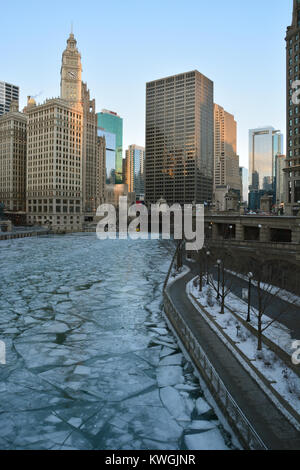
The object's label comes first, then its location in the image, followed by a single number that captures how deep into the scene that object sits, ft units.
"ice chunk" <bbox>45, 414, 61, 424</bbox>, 43.49
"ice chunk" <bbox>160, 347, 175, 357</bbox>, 63.05
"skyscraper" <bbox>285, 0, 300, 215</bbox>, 261.85
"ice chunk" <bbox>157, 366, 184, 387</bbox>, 53.31
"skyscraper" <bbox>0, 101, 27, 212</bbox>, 566.35
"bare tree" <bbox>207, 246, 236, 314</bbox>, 134.41
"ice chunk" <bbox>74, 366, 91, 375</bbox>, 55.72
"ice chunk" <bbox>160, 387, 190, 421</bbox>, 45.01
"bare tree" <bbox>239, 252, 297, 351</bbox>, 78.16
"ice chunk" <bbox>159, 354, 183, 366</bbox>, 59.19
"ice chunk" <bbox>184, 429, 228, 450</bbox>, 38.52
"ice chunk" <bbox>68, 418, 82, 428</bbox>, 42.65
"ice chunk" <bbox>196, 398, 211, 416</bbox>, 45.77
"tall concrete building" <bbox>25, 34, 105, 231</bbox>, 516.32
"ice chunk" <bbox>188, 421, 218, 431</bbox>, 42.14
